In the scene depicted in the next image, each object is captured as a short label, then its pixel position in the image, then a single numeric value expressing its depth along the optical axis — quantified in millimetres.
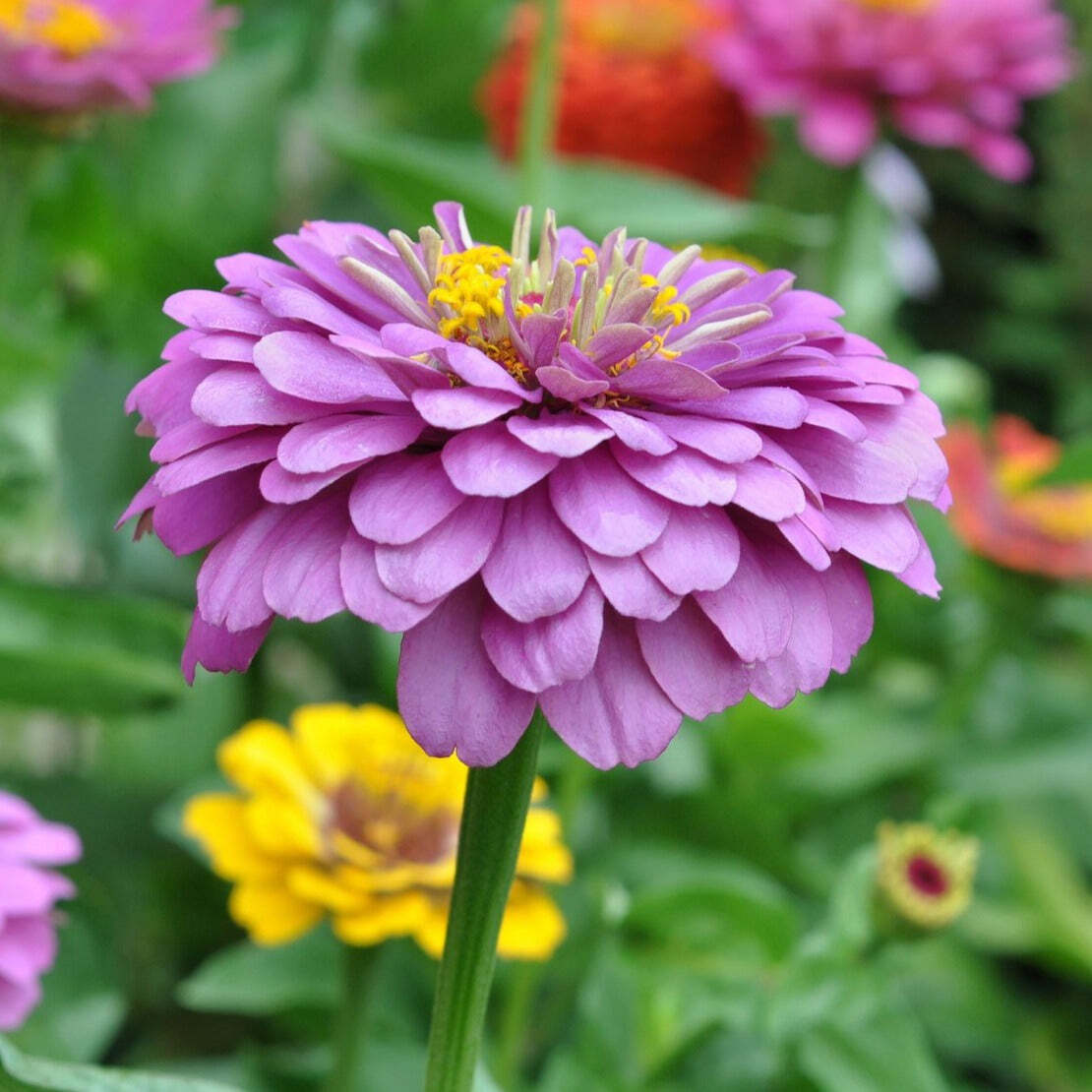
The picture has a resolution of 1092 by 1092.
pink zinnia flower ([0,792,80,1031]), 837
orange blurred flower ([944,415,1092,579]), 958
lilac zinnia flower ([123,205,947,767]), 523
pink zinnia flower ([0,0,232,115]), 923
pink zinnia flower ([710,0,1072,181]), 980
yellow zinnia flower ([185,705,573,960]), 862
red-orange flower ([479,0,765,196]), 1017
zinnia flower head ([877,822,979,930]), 875
